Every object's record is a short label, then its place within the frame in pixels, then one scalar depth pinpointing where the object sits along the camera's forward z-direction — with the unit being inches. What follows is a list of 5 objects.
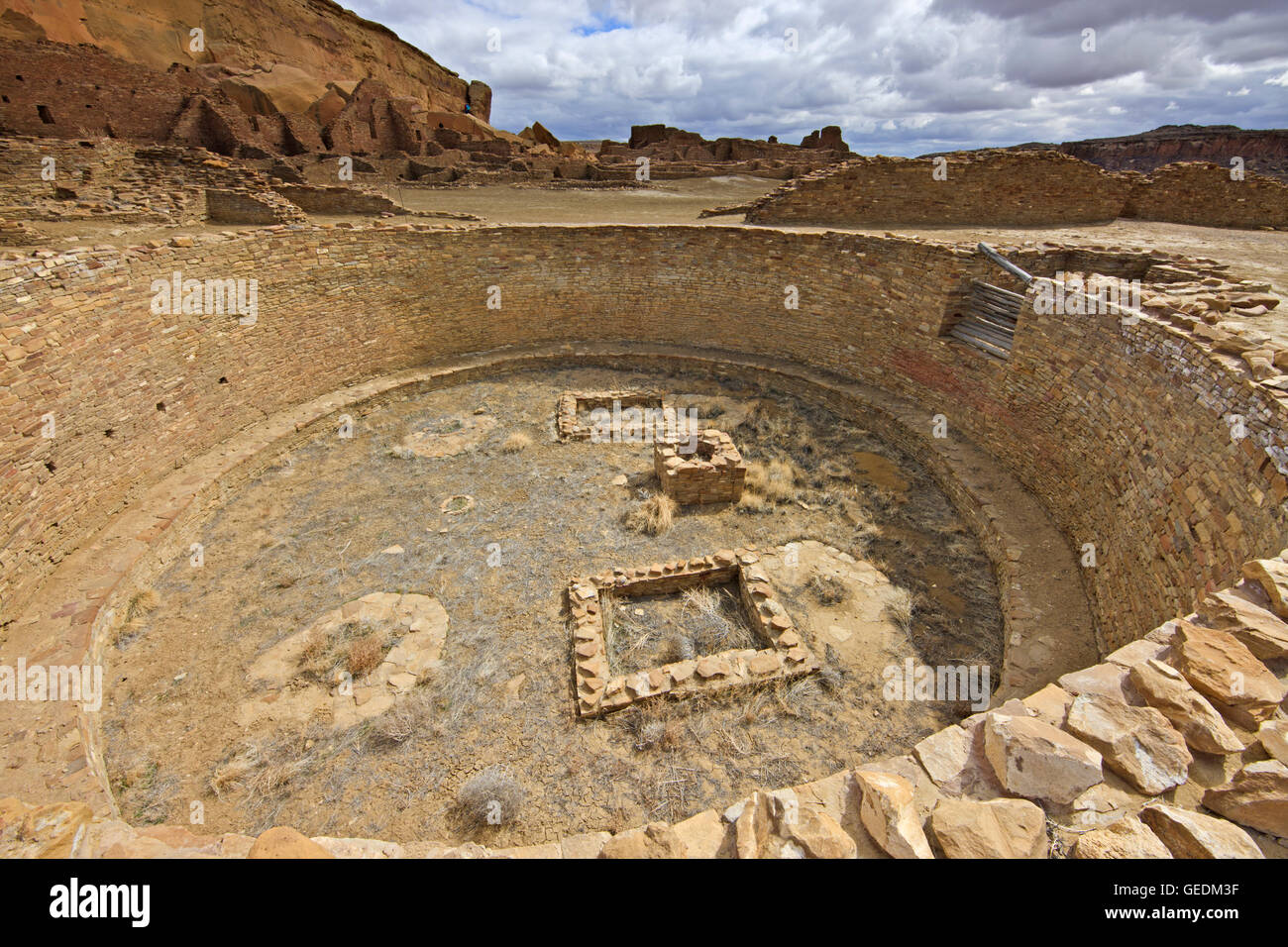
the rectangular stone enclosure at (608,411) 392.8
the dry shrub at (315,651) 219.8
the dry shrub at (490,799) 168.4
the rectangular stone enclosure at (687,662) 204.5
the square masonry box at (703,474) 311.4
